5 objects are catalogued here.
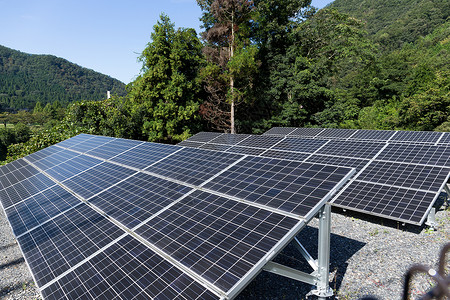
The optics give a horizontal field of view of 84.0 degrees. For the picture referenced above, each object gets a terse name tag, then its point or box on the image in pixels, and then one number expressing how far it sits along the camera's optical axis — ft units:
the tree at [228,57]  74.13
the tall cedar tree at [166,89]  75.31
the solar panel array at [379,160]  27.73
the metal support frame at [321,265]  14.46
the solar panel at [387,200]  26.06
